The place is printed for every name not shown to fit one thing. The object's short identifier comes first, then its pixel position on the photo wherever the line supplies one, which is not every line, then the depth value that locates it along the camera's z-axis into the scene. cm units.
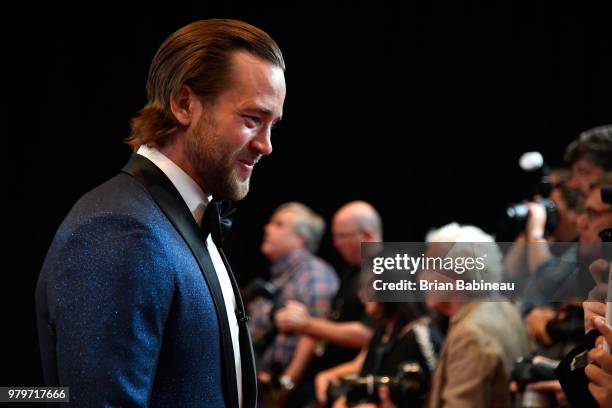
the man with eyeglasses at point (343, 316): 731
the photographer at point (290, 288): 787
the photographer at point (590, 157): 568
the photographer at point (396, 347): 575
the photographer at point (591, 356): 279
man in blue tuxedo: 249
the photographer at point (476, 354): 506
